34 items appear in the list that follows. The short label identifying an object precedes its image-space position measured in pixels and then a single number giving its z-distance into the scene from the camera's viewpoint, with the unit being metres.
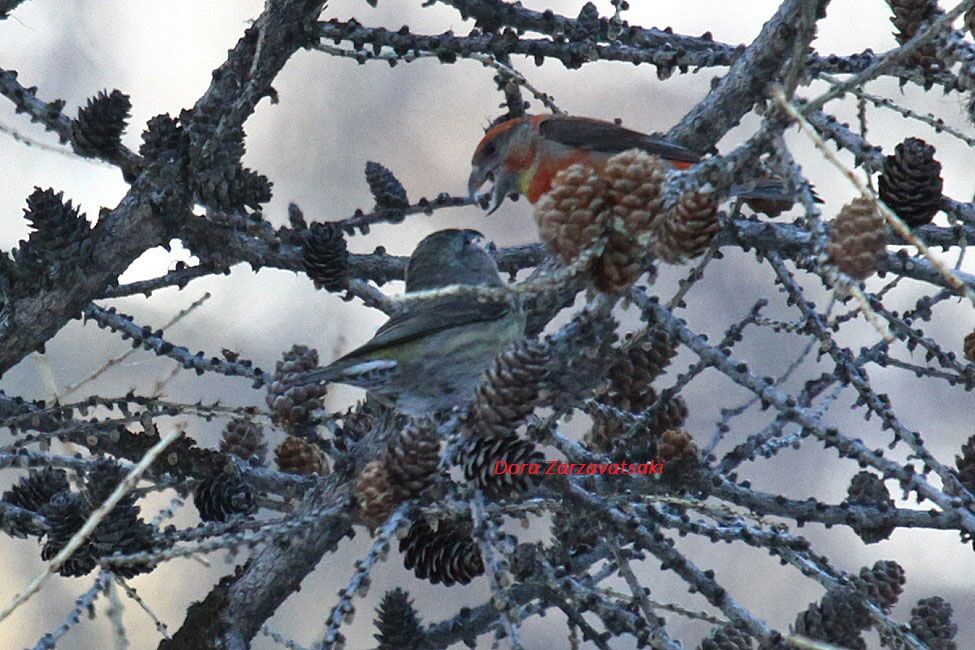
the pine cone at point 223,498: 6.16
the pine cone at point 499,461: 4.78
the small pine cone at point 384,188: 7.11
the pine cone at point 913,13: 6.09
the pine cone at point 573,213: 4.15
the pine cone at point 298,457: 7.23
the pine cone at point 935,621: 6.82
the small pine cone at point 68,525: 5.59
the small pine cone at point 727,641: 6.42
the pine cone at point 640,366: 7.02
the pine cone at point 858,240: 4.42
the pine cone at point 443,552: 5.35
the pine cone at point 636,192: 4.11
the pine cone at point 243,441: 7.42
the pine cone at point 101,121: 6.43
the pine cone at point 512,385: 4.39
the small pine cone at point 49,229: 6.38
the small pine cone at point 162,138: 6.41
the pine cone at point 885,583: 6.91
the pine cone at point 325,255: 6.50
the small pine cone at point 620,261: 4.15
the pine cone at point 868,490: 6.72
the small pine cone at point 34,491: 6.45
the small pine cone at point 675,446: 5.89
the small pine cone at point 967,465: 6.61
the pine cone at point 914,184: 5.55
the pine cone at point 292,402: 6.39
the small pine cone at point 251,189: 6.60
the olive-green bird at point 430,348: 6.79
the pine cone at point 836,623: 6.69
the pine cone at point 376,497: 4.84
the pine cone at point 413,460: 4.75
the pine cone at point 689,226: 4.10
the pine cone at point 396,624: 5.99
